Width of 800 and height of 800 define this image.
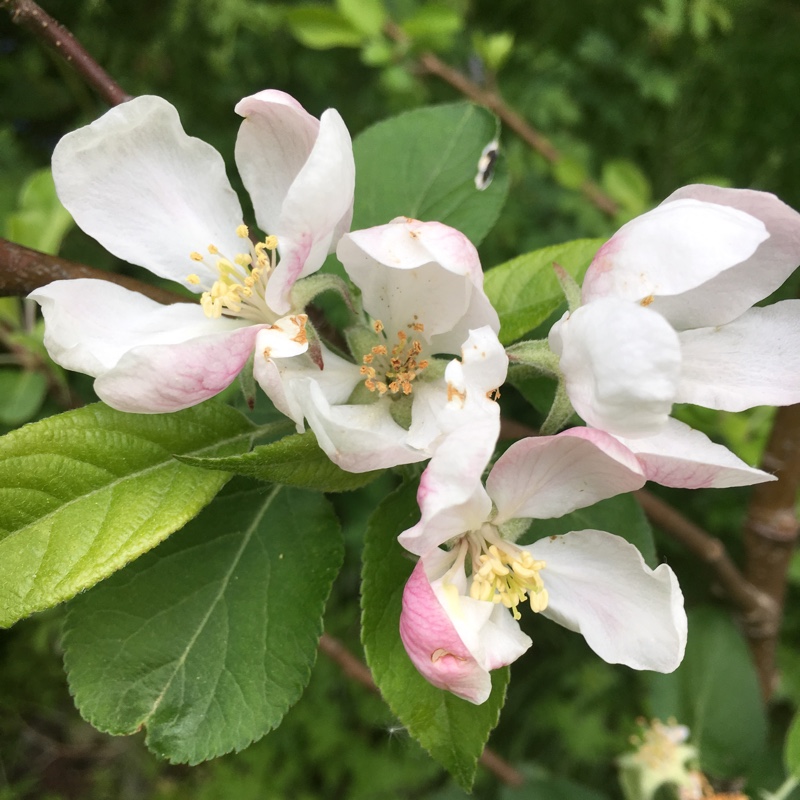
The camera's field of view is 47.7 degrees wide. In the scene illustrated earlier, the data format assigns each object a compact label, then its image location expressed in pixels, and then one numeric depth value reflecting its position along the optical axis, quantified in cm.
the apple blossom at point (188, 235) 10
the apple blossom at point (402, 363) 10
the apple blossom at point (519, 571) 10
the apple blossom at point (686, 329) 9
